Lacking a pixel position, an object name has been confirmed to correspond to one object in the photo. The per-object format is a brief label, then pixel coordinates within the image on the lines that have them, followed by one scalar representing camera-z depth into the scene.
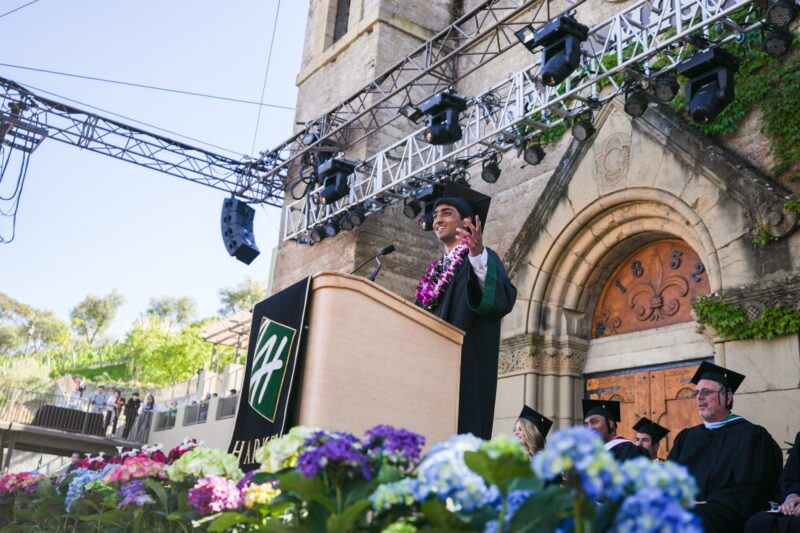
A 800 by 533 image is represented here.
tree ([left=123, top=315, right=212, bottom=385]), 40.19
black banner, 2.46
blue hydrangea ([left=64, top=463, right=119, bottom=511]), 3.14
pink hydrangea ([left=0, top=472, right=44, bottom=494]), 3.86
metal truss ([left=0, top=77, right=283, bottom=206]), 14.09
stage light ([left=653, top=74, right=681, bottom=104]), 7.62
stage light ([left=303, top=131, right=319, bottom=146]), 13.84
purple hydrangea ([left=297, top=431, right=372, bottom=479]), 1.51
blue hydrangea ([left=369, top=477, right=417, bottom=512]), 1.38
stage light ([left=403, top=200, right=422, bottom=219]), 11.55
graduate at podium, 2.84
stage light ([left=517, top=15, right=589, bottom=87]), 7.86
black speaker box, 15.03
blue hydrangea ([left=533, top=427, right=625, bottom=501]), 1.10
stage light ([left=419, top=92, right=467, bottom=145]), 9.72
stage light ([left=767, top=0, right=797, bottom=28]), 6.53
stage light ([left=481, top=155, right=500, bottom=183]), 10.21
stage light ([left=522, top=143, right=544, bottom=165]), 9.66
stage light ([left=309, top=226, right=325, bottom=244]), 13.30
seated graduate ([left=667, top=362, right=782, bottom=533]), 4.29
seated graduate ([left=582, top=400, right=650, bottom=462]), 5.78
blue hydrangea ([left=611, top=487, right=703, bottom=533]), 1.06
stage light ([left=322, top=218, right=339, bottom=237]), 12.88
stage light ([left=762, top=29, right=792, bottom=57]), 6.68
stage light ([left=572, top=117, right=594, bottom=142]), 8.88
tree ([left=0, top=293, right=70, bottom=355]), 59.00
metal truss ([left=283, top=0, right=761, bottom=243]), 7.44
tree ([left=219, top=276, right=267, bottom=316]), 55.62
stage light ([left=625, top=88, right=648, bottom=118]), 7.98
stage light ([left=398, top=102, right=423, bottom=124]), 10.43
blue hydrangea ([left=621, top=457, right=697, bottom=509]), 1.10
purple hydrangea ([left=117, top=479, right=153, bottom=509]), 2.44
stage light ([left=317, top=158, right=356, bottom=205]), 12.24
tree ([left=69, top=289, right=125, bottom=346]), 61.97
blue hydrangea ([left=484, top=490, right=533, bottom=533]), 1.32
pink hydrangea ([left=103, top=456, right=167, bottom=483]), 2.68
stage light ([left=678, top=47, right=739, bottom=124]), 7.02
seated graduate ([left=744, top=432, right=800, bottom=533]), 3.83
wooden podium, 2.31
